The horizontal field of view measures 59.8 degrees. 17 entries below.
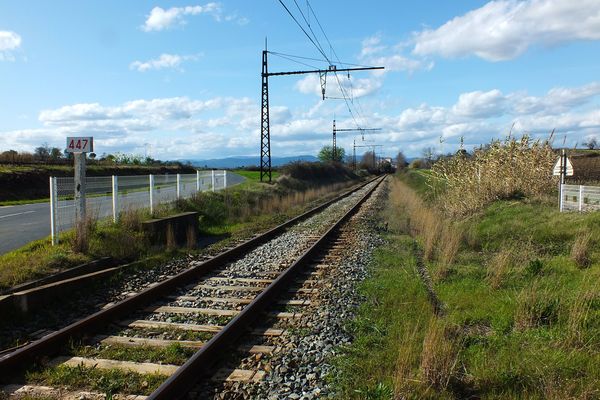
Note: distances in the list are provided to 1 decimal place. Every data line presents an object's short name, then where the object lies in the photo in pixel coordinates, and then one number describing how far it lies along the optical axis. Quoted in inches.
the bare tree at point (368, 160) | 5196.9
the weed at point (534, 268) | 343.0
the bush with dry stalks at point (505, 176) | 725.3
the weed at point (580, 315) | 219.1
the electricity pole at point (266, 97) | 1030.9
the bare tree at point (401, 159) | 5419.3
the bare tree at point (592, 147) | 1838.1
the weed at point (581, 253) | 358.0
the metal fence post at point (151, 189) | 639.8
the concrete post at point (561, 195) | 612.0
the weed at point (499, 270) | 324.5
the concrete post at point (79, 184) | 458.0
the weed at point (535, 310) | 248.1
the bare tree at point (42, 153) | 1738.4
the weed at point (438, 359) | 177.5
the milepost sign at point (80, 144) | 453.4
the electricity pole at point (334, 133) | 2811.8
